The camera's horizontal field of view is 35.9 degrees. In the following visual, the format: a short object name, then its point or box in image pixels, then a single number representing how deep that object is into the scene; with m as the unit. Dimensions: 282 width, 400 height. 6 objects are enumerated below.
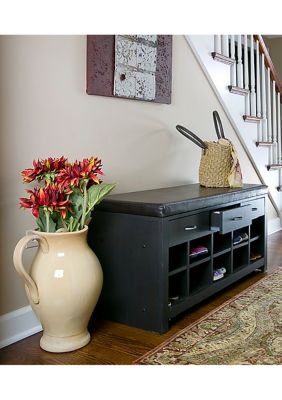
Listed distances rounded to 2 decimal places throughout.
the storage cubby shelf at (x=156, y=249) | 1.88
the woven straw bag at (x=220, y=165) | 2.66
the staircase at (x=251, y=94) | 3.30
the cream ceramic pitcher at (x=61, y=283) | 1.62
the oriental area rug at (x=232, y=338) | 1.62
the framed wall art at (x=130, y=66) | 2.21
